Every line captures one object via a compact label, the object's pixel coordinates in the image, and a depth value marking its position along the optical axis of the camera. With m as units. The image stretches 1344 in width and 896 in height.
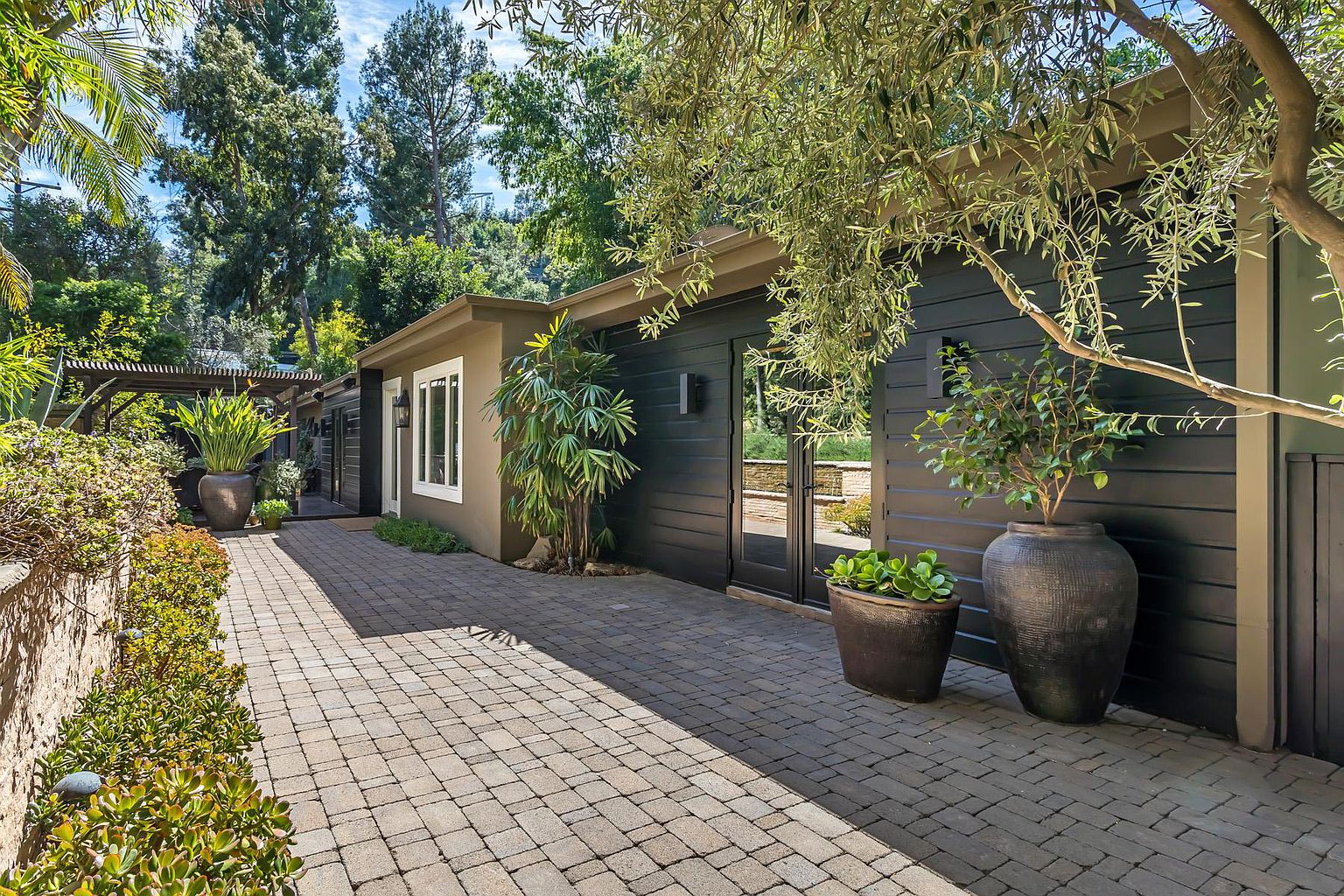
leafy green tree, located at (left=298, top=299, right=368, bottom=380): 19.50
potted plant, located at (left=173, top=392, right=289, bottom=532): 9.89
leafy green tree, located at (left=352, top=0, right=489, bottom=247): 22.11
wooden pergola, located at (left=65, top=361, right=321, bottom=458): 10.97
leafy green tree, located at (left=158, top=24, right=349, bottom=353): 17.08
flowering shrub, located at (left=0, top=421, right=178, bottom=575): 2.13
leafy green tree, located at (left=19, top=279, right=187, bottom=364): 14.60
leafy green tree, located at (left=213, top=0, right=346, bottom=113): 19.17
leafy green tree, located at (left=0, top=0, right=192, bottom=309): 3.81
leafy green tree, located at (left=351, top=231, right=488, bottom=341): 17.02
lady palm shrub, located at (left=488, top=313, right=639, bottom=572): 6.66
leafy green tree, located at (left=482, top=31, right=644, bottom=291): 14.12
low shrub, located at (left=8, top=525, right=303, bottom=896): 1.26
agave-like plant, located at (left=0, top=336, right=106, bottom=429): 2.29
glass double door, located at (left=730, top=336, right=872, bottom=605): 5.10
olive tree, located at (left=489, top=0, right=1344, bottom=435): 1.81
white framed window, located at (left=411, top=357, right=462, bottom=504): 9.09
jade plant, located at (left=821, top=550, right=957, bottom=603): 3.48
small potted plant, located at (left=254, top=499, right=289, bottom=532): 10.47
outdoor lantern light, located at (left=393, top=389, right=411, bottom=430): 11.02
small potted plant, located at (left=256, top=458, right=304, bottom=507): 11.57
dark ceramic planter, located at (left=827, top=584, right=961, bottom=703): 3.44
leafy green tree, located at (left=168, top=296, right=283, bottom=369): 24.73
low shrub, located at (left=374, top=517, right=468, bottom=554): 8.53
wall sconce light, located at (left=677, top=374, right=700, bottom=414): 6.49
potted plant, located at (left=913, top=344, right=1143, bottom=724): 3.11
